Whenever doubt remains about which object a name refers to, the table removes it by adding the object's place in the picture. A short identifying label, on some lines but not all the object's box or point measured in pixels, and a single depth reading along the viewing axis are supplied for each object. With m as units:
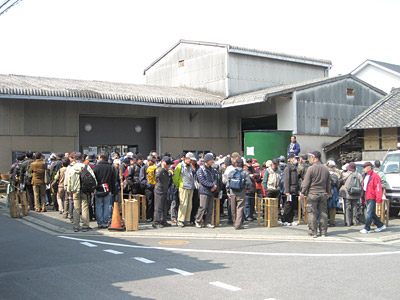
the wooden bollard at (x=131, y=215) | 12.68
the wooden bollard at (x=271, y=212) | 13.34
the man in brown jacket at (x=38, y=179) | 16.30
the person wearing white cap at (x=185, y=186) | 13.41
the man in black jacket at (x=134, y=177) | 14.28
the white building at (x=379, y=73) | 48.38
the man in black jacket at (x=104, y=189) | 12.89
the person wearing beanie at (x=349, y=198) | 13.47
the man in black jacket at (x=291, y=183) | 13.40
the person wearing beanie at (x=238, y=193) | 12.92
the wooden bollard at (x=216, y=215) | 13.59
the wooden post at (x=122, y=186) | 13.08
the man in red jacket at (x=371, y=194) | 12.27
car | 15.00
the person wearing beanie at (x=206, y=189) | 13.16
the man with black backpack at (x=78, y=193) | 12.53
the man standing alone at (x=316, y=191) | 11.62
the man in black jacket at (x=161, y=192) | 13.22
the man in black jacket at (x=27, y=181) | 16.69
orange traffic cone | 12.64
